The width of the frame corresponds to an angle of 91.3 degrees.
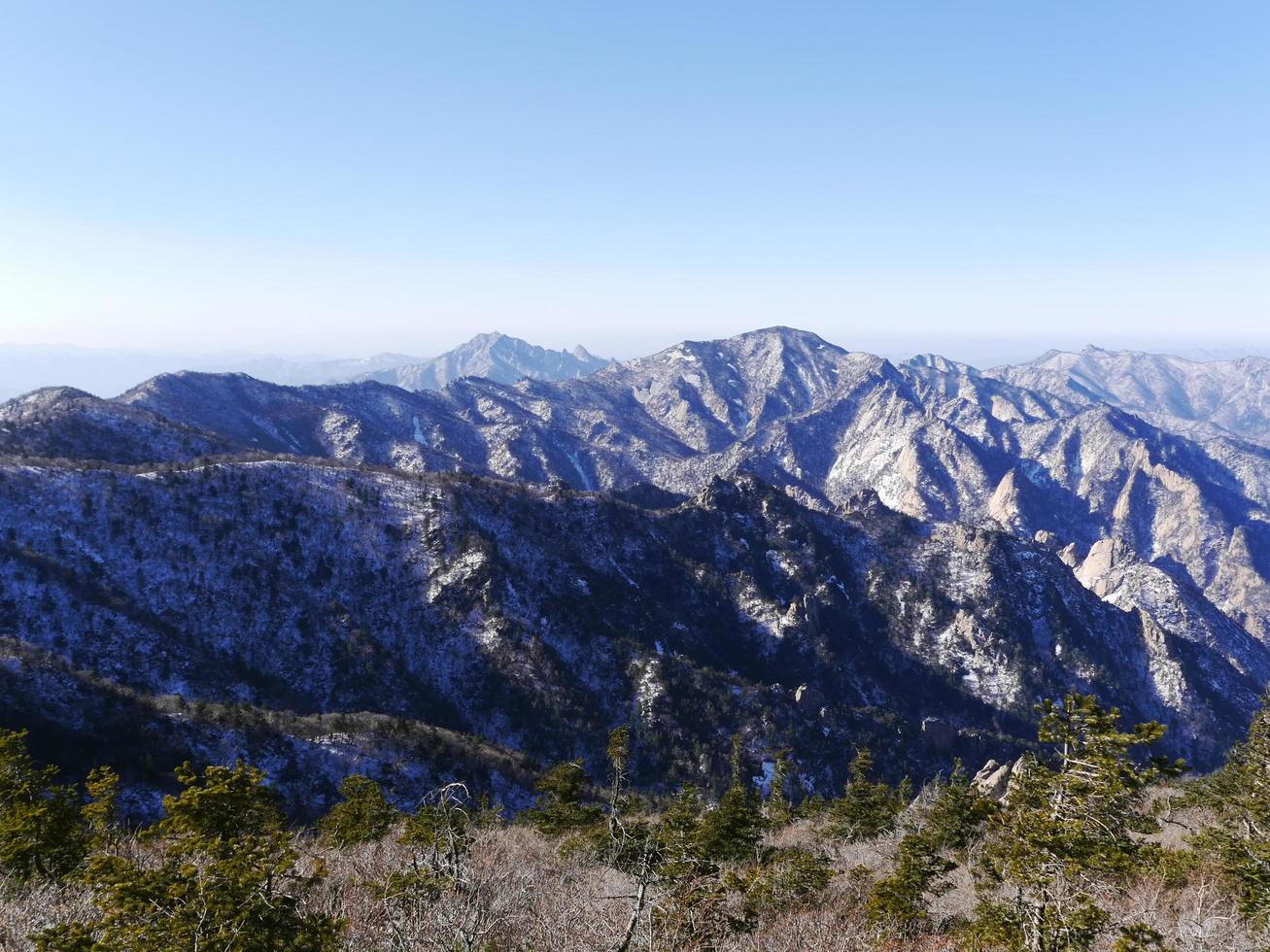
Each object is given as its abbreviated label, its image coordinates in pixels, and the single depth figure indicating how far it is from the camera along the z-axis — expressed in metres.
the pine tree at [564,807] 47.28
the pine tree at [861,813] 52.97
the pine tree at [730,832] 37.59
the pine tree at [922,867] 27.23
